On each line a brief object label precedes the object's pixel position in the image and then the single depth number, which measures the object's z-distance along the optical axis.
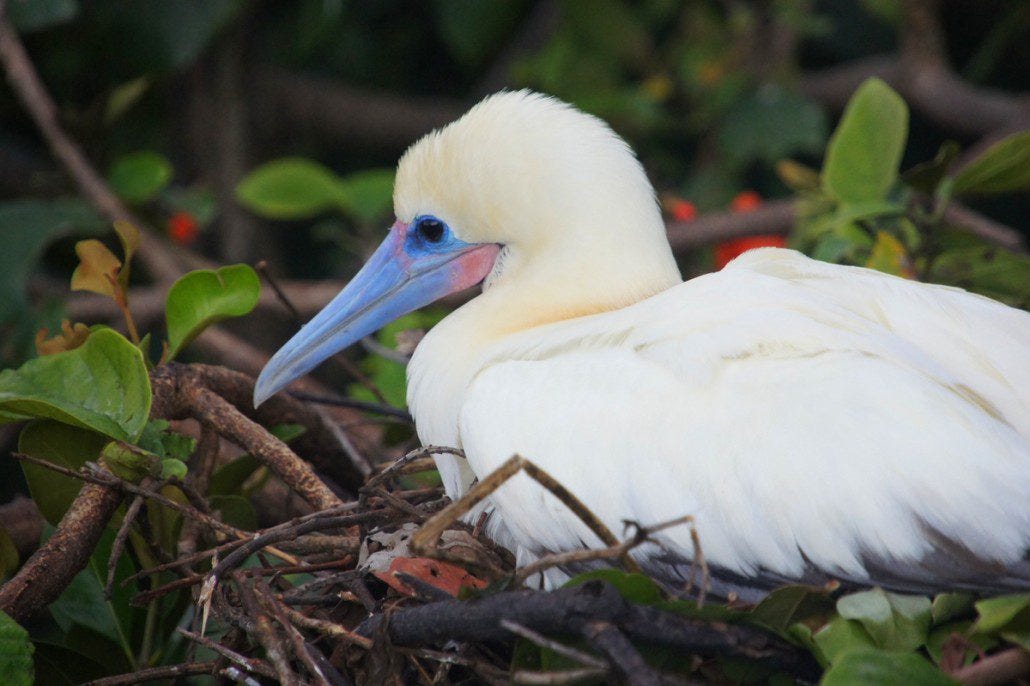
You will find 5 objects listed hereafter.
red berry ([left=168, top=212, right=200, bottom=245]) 8.92
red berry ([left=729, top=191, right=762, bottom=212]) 9.05
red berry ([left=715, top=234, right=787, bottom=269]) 8.12
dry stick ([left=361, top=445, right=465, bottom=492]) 4.68
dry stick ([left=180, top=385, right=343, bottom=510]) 5.04
